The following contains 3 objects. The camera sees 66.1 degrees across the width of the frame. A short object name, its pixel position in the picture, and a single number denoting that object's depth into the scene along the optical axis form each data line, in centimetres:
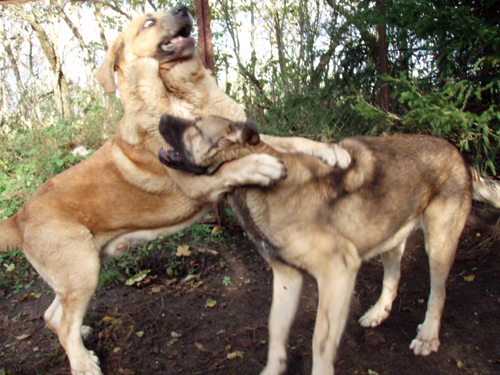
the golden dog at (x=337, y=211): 218
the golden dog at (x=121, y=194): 278
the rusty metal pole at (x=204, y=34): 430
